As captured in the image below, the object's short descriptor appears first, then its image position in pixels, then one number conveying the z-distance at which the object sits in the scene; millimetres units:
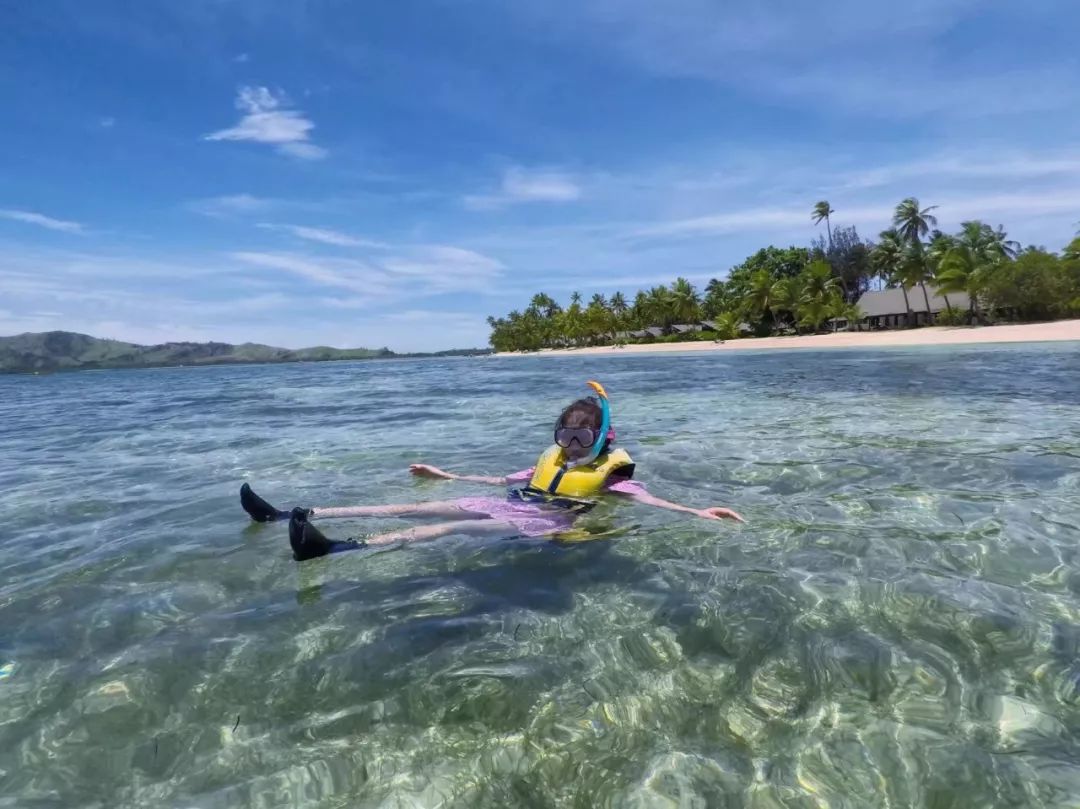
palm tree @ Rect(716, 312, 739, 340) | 80875
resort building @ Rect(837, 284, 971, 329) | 68625
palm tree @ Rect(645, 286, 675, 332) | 98581
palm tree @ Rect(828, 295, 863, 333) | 69750
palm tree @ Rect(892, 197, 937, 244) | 77738
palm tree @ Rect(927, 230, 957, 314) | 64438
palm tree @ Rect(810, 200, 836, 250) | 93688
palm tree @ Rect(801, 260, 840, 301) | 70250
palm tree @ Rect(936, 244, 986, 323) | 58062
